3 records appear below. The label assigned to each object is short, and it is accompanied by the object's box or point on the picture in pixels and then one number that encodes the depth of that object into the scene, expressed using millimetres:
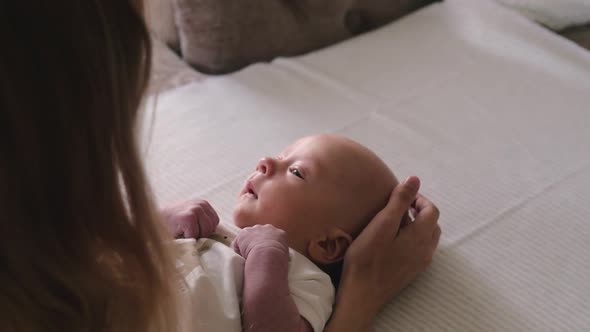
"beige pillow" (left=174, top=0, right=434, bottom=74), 1478
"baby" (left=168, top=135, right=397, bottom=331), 740
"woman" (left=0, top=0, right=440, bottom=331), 451
